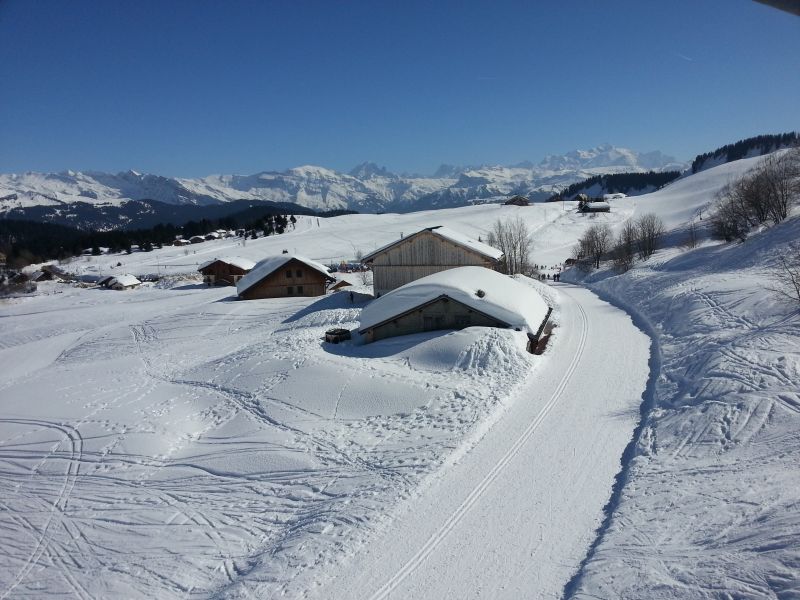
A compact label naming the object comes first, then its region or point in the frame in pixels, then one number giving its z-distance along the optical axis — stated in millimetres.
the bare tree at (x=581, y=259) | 57691
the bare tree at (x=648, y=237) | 51844
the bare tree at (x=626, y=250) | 49125
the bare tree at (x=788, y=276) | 21719
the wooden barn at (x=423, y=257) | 35719
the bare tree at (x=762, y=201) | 40875
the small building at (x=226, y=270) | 64625
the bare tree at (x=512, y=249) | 55594
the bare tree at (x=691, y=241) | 49750
